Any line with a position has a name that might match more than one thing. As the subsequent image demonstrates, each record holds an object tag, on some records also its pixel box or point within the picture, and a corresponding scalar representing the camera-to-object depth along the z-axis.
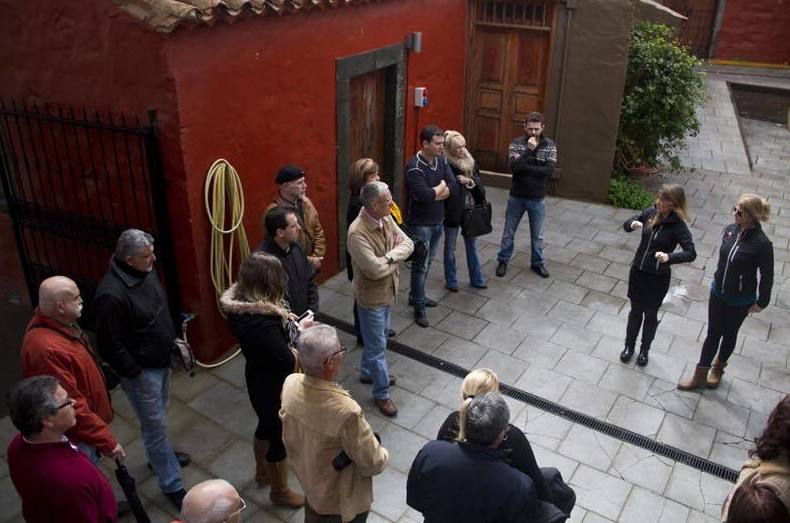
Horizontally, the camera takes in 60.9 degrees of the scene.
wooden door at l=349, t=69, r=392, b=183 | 7.34
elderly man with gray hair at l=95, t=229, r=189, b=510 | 3.85
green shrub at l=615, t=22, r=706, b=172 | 9.54
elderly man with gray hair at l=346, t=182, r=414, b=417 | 4.82
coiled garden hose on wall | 5.42
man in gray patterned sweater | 6.97
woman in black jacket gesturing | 5.27
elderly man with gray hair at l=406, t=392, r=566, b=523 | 2.83
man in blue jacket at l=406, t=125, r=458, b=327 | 6.16
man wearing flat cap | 5.32
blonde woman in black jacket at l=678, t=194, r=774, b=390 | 5.04
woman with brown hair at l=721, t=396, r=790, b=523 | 2.67
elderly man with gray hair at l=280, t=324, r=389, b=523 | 3.15
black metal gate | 5.36
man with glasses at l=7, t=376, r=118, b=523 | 2.89
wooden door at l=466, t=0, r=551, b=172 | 9.23
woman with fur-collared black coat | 3.74
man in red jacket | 3.49
